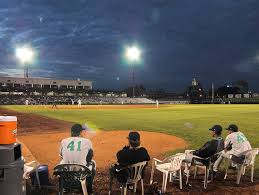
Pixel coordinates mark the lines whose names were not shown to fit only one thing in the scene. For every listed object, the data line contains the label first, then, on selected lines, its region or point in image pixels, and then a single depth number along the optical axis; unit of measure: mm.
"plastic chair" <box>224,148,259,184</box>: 5581
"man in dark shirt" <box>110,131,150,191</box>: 4327
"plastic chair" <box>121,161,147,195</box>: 4291
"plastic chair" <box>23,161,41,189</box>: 4626
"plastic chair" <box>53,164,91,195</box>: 4102
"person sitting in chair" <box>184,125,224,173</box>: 5301
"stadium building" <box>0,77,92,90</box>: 72549
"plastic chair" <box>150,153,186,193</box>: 4891
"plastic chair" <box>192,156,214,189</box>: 5170
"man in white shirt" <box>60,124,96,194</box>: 4402
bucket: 3367
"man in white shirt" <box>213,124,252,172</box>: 5684
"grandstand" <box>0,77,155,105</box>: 55001
